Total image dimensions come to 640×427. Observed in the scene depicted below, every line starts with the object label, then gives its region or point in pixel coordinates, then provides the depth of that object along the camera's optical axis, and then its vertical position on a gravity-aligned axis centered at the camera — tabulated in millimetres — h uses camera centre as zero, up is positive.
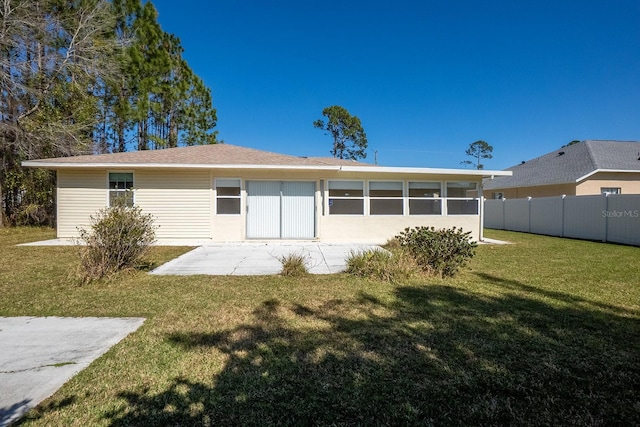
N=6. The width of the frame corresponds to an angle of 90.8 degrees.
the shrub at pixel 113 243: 5453 -579
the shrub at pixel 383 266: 5723 -1004
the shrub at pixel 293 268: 5949 -1062
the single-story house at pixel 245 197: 10891 +511
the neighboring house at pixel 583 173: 16094 +2164
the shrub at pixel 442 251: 5953 -743
